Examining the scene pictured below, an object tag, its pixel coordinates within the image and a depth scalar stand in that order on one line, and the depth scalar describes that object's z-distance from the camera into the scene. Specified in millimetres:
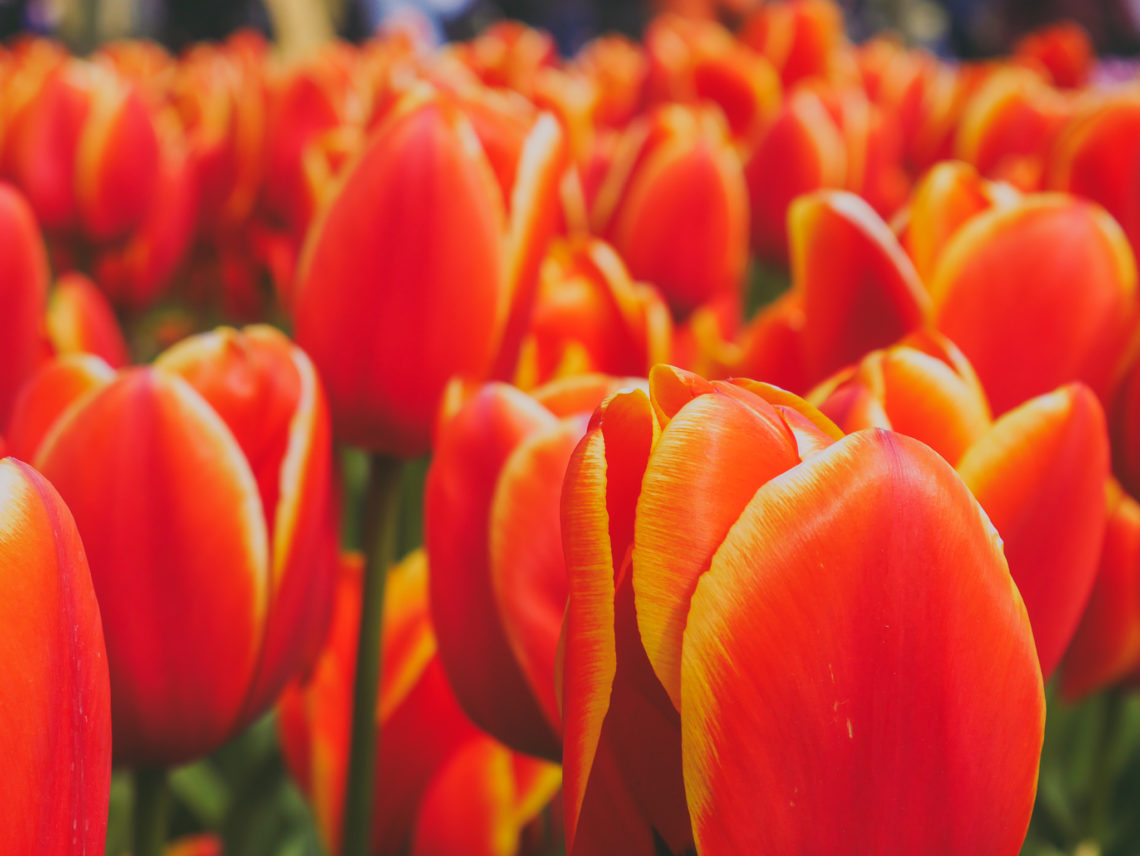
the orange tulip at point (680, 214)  816
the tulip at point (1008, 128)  1002
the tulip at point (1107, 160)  623
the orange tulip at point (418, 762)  491
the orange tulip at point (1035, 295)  464
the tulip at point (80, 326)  620
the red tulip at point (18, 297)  555
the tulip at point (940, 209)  534
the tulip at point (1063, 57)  1831
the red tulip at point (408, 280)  498
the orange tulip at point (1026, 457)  346
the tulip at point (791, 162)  961
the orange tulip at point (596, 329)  564
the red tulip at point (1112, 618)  523
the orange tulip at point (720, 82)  1344
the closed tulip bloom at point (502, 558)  379
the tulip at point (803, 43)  1552
